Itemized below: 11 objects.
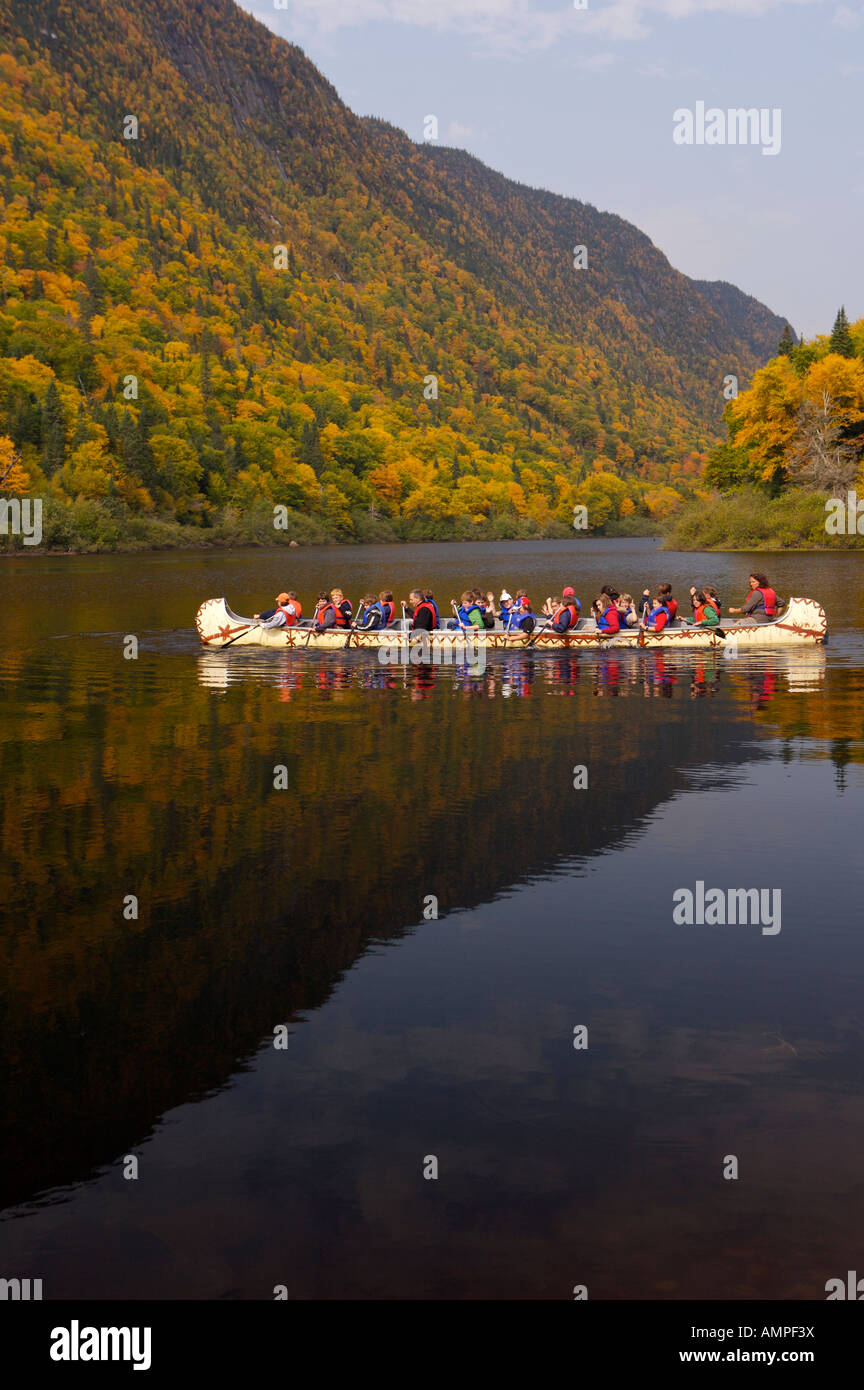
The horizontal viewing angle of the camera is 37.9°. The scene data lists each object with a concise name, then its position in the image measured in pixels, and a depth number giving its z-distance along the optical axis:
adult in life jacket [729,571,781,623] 40.44
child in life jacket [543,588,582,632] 39.62
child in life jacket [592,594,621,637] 39.78
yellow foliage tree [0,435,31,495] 135.75
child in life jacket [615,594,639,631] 41.25
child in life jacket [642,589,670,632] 39.53
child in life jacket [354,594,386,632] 40.12
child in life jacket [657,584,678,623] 39.92
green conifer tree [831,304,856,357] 120.06
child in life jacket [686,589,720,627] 40.16
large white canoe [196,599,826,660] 39.84
